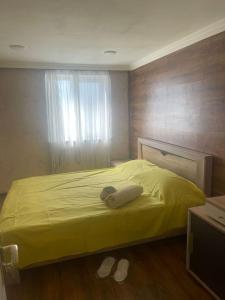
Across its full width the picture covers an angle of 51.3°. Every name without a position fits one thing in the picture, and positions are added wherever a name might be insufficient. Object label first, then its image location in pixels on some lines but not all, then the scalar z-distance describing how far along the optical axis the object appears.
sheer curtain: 4.08
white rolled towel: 2.29
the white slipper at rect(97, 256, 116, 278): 2.05
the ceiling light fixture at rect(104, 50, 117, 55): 3.24
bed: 1.97
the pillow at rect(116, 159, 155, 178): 3.19
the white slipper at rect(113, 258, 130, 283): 2.00
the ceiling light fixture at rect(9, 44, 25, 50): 2.86
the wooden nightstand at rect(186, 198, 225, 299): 1.66
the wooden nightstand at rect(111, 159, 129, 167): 4.26
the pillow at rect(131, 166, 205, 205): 2.40
